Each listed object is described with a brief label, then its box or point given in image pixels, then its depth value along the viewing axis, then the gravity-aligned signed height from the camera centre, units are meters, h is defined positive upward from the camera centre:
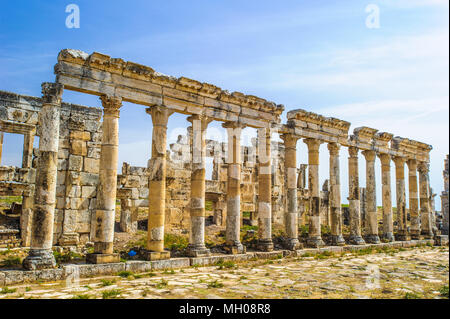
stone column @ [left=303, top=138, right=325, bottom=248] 17.33 +0.64
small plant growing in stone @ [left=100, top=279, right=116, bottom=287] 9.41 -1.98
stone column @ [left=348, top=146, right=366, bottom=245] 19.27 +0.59
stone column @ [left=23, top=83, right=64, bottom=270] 10.33 +0.61
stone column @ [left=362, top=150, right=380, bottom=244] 20.14 +0.46
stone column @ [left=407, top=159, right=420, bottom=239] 23.56 +0.58
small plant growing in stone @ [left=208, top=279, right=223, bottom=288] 9.43 -1.99
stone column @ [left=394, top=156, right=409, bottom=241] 22.86 +1.21
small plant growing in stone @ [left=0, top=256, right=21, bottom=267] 10.97 -1.78
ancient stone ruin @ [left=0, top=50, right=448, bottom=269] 11.42 +1.76
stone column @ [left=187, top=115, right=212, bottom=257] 13.49 +0.69
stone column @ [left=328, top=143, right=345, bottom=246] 18.39 +0.75
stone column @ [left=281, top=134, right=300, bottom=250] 16.41 +0.77
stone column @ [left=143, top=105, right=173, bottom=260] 12.46 +0.68
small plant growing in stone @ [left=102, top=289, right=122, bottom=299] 8.00 -1.93
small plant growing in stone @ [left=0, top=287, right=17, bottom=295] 8.46 -1.98
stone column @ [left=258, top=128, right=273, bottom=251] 15.52 +0.58
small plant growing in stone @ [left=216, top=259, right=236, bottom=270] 12.66 -1.97
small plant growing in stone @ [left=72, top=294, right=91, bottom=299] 7.88 -1.93
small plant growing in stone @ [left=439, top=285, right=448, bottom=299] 8.93 -2.00
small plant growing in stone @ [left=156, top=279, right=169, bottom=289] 9.29 -1.98
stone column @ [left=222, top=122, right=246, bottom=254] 14.55 +0.69
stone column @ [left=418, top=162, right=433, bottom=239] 24.39 +0.48
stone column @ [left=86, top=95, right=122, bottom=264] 11.44 +0.60
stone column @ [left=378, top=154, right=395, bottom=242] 21.28 +0.68
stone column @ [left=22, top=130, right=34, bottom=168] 17.05 +2.45
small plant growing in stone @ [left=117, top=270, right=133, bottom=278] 10.78 -1.98
